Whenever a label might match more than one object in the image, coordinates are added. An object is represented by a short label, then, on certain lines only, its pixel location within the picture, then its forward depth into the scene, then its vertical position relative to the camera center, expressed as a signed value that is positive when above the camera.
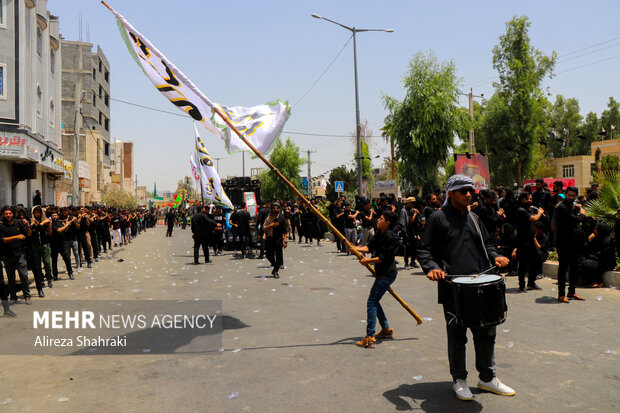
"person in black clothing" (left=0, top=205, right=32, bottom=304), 9.34 -0.71
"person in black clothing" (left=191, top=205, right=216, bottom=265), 16.91 -0.87
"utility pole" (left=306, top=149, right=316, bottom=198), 60.30 +3.28
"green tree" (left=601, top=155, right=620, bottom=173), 51.66 +3.58
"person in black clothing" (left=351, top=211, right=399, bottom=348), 6.58 -0.72
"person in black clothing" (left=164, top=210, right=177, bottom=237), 38.49 -1.22
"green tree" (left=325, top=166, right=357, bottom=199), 77.69 +3.72
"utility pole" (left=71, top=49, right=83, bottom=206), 25.19 +3.10
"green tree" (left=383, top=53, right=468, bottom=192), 30.08 +4.64
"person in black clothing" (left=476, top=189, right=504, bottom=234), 11.09 -0.22
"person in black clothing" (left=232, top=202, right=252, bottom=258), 18.39 -0.78
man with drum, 4.66 -0.54
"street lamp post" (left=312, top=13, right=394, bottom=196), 25.45 +4.70
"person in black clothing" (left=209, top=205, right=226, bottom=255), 20.91 -1.12
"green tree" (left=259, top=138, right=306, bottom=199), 64.06 +4.84
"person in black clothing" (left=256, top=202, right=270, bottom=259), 17.48 -0.50
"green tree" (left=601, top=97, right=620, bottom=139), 81.50 +12.47
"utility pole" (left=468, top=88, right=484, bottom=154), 32.52 +4.42
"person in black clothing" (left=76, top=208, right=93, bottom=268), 15.61 -0.81
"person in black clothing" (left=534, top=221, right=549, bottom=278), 10.98 -0.98
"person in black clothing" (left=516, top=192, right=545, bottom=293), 10.10 -0.82
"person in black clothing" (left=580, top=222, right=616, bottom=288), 10.52 -1.23
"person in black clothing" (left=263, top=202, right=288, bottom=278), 13.58 -0.80
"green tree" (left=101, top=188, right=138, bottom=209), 65.12 +0.79
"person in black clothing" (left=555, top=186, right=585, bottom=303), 9.02 -0.72
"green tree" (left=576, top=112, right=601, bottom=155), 80.62 +9.98
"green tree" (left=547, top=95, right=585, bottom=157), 81.38 +11.32
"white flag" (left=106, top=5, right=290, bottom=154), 7.81 +1.53
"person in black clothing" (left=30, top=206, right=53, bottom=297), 10.53 -0.81
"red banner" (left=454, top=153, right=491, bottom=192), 26.20 +1.70
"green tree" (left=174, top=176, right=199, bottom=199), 144.27 +5.35
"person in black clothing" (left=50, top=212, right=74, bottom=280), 12.97 -0.90
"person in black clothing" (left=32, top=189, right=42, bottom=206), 25.37 +0.37
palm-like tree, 11.68 -0.06
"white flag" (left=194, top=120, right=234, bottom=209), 18.76 +0.98
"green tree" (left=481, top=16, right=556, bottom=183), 37.78 +7.13
